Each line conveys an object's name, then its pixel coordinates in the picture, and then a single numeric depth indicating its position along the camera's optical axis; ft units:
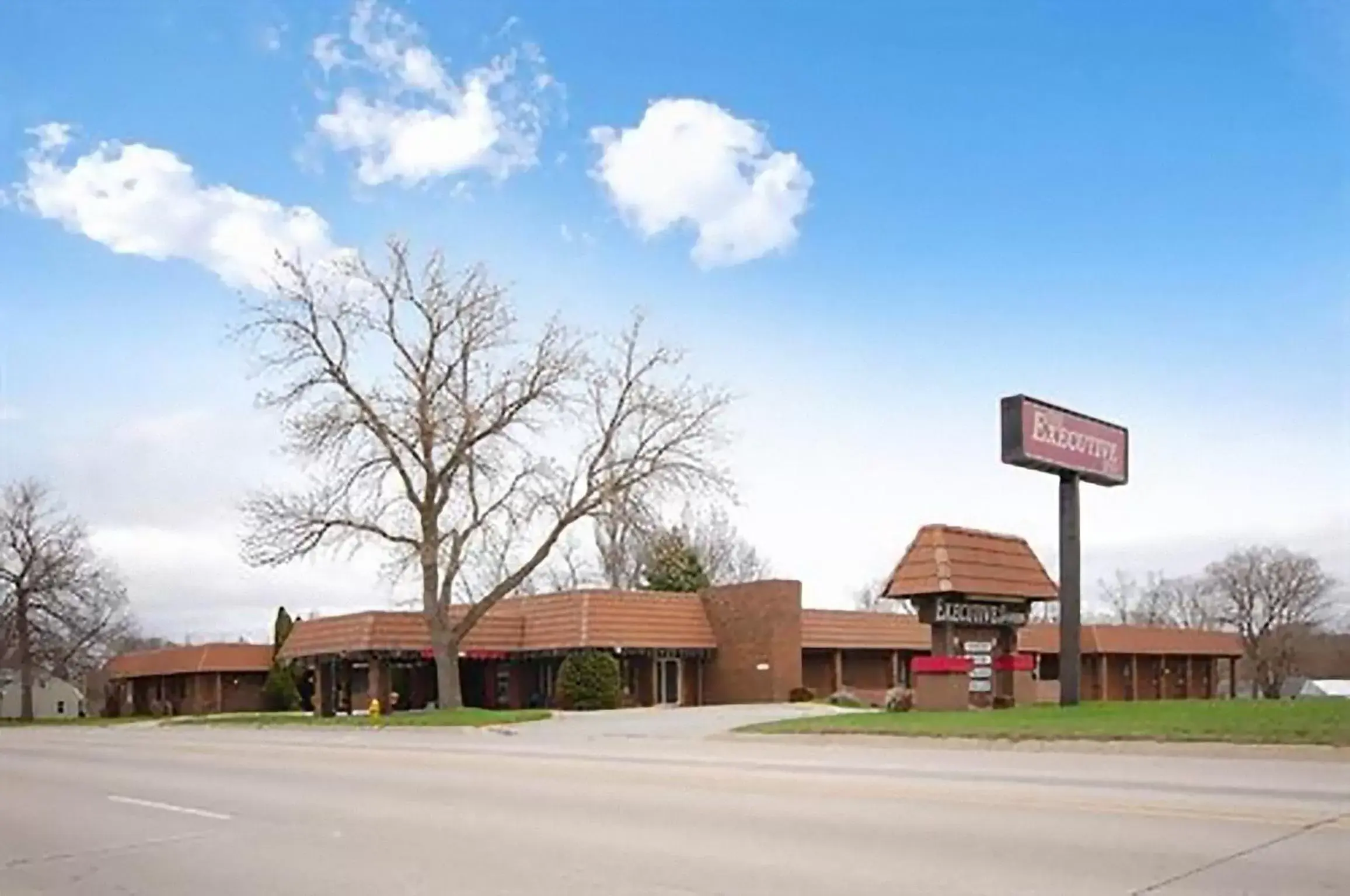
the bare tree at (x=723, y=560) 279.69
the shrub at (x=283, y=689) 197.77
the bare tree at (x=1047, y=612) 289.60
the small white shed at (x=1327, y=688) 271.90
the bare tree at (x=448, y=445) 131.34
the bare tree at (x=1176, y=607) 337.93
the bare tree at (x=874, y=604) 310.45
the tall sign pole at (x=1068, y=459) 91.45
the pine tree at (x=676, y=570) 190.70
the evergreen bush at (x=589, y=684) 150.71
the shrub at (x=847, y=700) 147.02
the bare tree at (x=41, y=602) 229.86
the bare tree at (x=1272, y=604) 307.17
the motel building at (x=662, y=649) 159.43
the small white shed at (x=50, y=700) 312.71
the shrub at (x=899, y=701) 106.42
